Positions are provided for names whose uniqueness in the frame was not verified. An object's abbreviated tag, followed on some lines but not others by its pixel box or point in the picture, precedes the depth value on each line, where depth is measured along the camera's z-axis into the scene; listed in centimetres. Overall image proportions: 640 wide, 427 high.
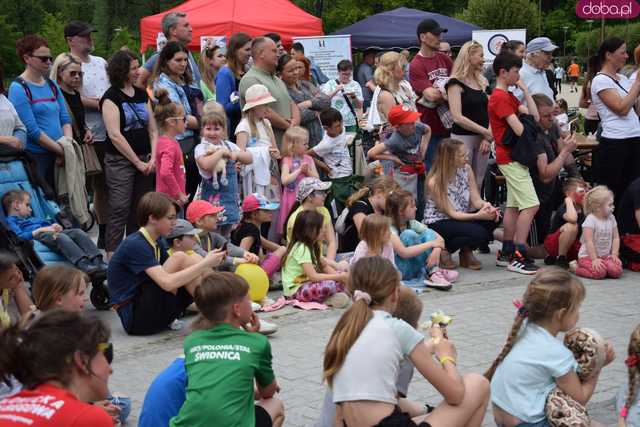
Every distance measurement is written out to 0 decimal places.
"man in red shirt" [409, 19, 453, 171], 992
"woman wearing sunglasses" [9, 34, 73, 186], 771
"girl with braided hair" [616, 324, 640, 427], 410
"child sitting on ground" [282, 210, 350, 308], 754
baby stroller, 687
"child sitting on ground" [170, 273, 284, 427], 393
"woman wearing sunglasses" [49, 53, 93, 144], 852
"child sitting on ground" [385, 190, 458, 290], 808
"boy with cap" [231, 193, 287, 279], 802
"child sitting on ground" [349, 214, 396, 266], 753
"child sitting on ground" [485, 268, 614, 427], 426
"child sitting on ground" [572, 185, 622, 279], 857
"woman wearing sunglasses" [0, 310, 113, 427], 291
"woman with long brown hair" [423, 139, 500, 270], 874
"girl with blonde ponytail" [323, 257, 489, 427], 394
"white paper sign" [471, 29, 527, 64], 1630
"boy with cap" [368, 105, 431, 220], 920
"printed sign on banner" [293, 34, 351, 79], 1552
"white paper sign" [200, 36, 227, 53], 1217
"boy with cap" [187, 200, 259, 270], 734
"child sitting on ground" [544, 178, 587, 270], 900
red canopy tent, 1727
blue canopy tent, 2127
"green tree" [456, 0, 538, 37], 3894
